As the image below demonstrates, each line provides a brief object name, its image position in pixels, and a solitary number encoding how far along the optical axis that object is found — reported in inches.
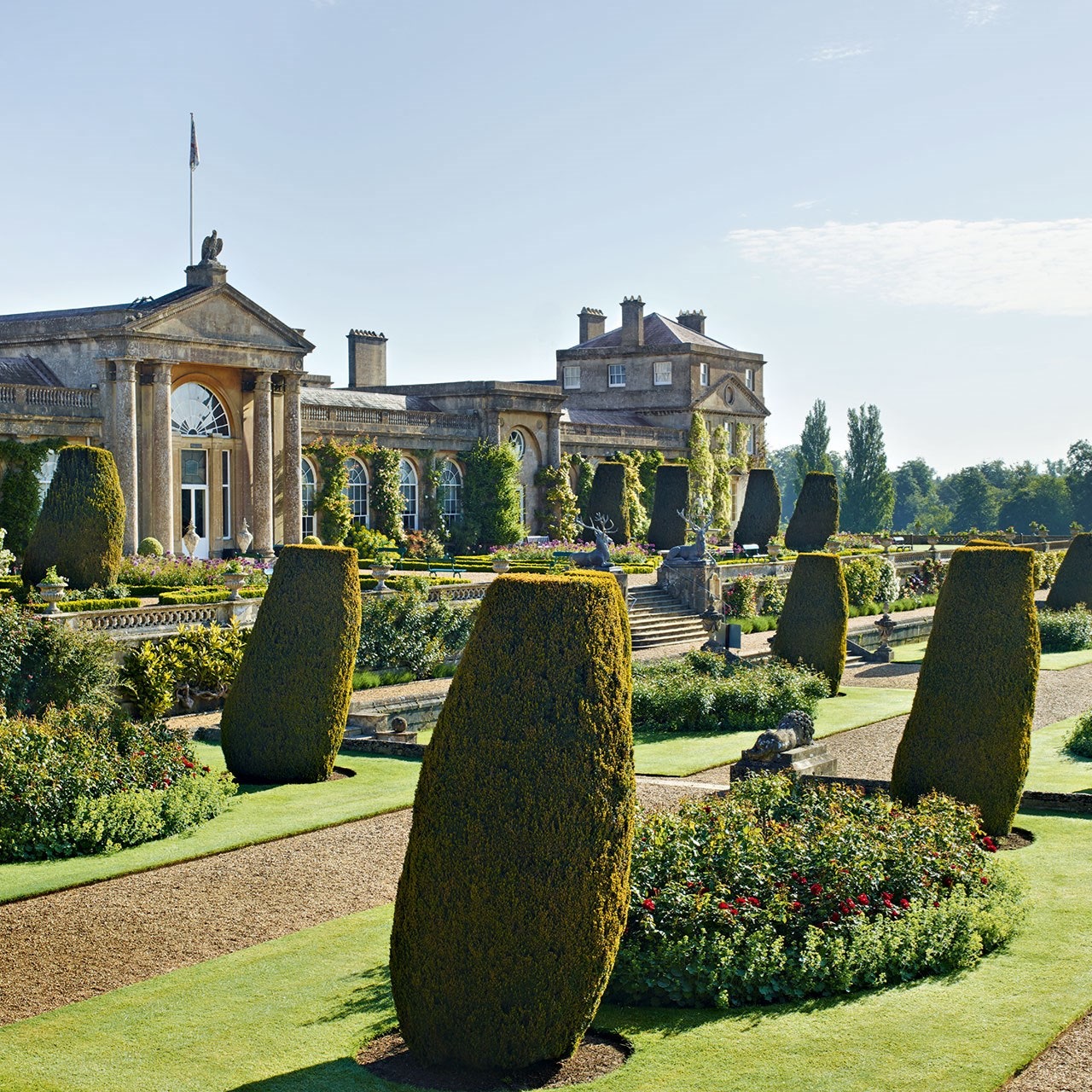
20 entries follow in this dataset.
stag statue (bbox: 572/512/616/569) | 1230.9
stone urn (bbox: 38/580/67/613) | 864.3
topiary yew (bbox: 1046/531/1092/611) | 1389.0
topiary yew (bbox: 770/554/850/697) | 922.7
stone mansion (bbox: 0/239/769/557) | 1350.9
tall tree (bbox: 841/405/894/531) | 3107.8
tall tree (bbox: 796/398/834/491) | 3184.1
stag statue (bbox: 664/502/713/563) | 1368.1
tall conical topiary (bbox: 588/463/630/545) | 1854.1
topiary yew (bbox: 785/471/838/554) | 1886.1
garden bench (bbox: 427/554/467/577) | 1440.7
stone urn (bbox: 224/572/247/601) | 928.9
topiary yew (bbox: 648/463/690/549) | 1892.2
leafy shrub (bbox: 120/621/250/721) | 789.2
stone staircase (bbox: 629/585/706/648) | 1241.4
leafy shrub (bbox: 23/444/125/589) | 954.1
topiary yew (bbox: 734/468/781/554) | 1972.2
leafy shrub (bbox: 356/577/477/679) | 979.3
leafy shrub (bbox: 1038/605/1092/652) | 1243.8
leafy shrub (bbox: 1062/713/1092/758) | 704.4
